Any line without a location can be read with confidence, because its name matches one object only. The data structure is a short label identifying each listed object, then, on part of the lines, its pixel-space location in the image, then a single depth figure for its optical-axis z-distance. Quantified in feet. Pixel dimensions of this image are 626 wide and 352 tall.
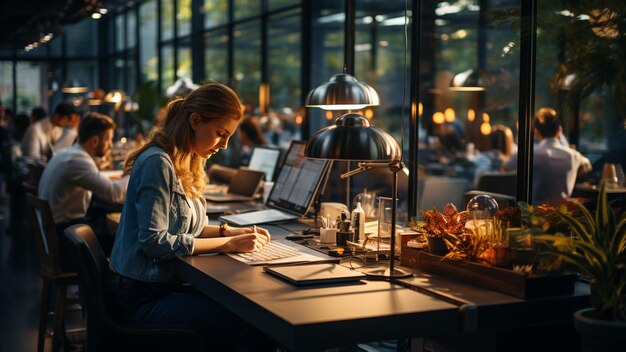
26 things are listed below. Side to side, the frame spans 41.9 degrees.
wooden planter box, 7.97
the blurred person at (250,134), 25.61
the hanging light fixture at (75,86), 44.14
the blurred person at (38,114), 37.50
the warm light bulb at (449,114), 37.15
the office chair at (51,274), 14.56
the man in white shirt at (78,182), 16.88
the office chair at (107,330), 9.52
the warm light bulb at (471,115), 37.40
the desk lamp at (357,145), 8.78
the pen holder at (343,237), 11.06
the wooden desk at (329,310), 6.99
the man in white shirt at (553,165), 18.44
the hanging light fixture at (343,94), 10.90
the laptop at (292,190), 13.30
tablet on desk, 8.53
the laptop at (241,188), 17.11
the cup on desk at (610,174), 15.49
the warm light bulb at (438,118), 37.11
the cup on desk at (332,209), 12.69
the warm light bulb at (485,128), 35.50
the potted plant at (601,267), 7.55
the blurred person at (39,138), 33.24
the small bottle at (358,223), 11.20
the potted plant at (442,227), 9.12
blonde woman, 9.78
